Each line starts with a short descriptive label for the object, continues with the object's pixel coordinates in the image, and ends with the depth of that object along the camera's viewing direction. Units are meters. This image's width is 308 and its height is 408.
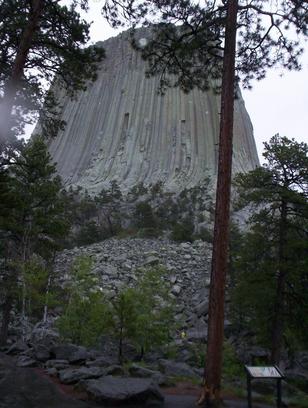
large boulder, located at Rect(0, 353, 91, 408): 7.15
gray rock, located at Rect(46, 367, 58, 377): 9.76
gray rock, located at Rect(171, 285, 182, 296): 28.16
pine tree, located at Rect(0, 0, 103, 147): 9.39
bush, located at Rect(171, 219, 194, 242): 40.09
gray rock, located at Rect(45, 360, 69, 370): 10.49
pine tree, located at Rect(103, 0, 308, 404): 7.65
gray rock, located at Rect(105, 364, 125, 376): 9.50
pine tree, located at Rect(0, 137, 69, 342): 17.73
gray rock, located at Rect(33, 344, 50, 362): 11.72
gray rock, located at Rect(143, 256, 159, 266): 32.41
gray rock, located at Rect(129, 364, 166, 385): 9.60
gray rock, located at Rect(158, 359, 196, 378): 11.14
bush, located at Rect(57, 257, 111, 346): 15.58
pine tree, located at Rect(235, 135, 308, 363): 14.58
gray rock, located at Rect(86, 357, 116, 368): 10.65
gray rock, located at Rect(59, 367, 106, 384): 8.86
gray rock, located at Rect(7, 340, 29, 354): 13.79
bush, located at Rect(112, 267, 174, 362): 15.20
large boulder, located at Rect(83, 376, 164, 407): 7.17
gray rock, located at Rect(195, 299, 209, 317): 24.84
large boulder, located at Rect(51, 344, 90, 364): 11.27
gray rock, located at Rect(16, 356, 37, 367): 11.09
